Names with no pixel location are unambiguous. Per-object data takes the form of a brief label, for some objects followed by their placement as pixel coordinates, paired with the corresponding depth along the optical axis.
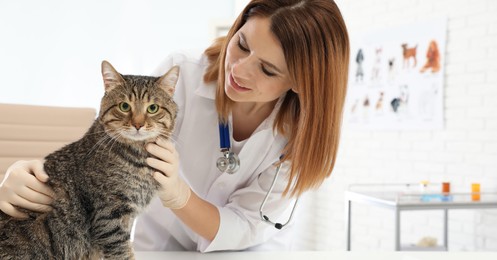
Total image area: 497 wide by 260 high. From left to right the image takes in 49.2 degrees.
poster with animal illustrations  3.50
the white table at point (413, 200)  2.82
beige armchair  1.93
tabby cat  1.14
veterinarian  1.38
